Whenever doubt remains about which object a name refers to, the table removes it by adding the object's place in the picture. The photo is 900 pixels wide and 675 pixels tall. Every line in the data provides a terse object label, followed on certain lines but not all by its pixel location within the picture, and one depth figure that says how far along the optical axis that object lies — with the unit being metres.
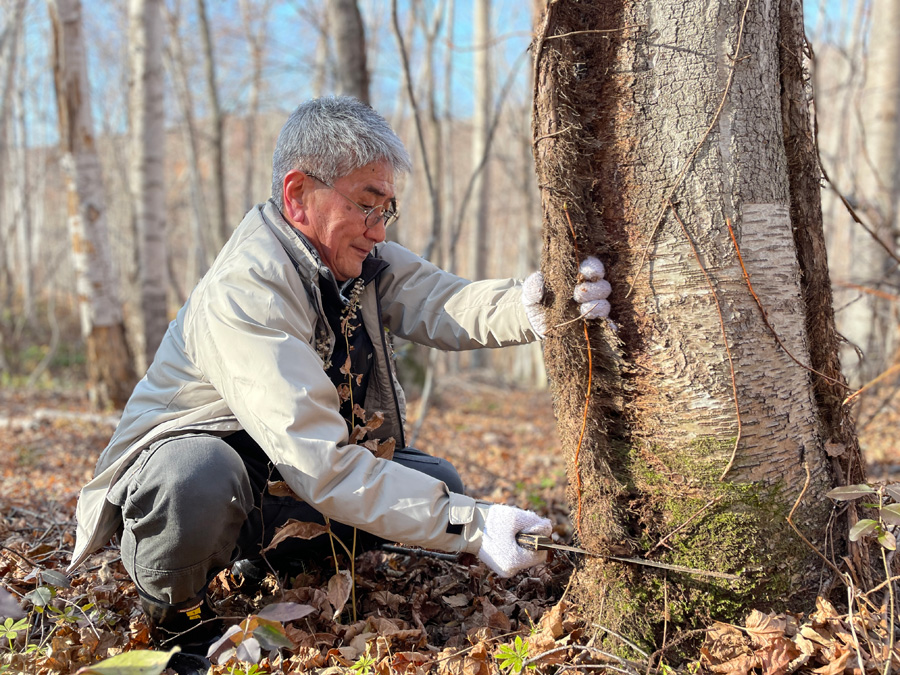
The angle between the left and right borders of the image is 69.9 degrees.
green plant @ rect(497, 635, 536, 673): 1.66
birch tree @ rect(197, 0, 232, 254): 10.90
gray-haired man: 1.78
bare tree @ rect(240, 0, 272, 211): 14.81
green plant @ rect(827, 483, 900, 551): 1.65
